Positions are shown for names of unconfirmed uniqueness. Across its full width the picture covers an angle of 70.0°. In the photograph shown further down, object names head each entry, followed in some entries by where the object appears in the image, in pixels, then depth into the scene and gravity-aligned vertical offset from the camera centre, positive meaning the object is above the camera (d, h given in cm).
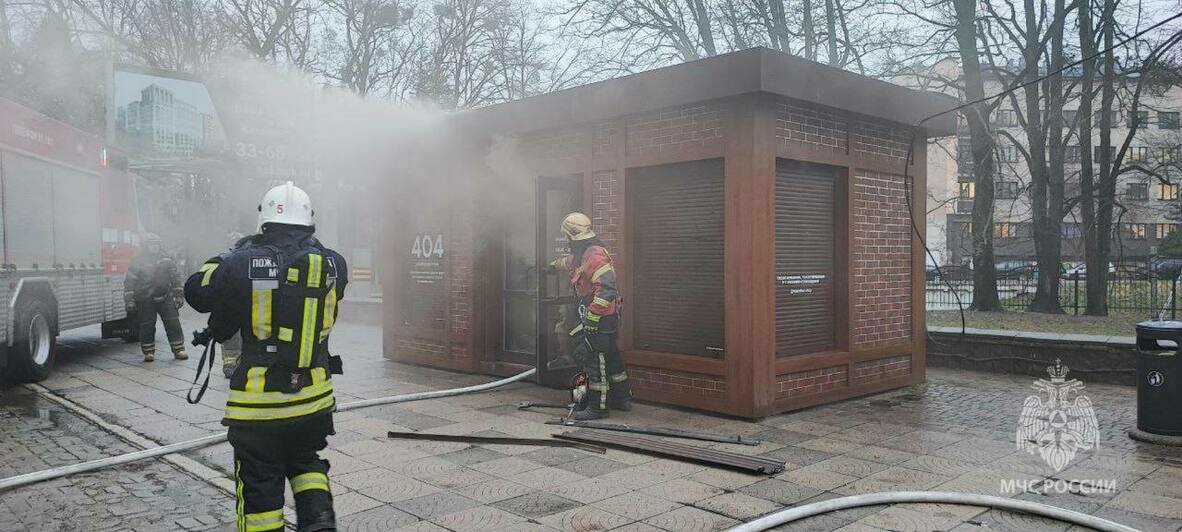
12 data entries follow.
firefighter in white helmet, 361 -47
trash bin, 658 -99
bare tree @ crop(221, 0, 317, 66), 2369 +673
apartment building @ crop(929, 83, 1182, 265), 1916 +254
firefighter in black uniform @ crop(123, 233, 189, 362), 1184 -40
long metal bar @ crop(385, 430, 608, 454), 638 -139
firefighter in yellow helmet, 742 -52
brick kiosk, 743 +37
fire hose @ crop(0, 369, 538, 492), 543 -137
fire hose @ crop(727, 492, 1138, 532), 439 -138
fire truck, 959 +39
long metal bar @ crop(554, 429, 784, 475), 566 -137
